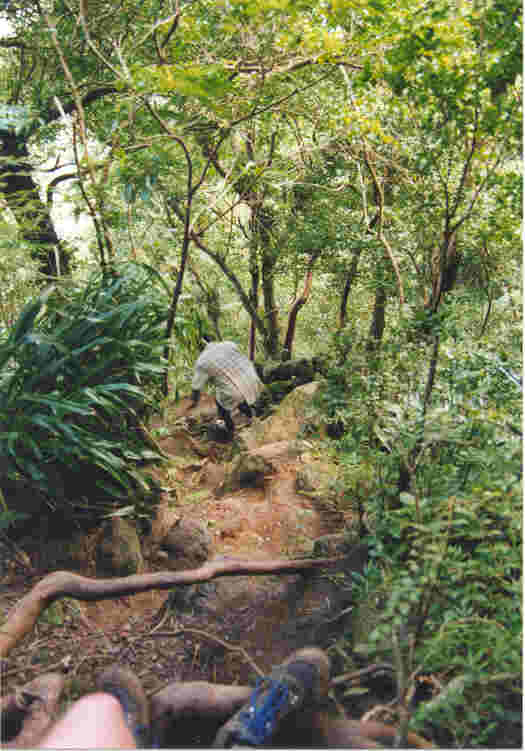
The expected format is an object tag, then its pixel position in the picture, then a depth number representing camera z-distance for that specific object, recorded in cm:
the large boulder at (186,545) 326
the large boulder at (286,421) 552
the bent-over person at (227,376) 568
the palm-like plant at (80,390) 296
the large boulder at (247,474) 442
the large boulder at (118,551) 309
